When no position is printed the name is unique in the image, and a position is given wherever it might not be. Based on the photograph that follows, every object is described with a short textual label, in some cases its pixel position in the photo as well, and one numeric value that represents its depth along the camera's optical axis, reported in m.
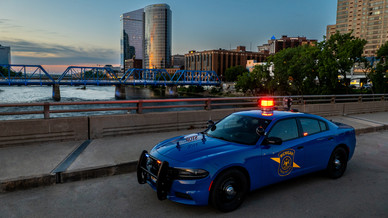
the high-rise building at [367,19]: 170.50
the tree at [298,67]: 41.53
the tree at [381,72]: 31.13
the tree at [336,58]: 35.00
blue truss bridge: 83.61
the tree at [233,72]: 156.38
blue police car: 3.88
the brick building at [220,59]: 184.40
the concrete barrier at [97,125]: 7.40
